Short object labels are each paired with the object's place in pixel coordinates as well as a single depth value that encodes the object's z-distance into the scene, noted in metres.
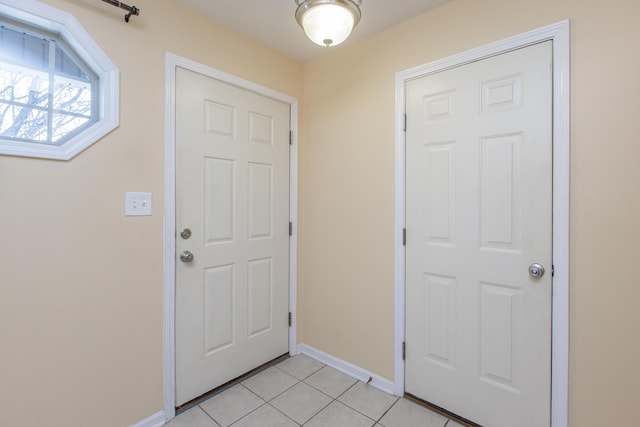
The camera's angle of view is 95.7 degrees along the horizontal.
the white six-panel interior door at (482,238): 1.42
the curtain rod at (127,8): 1.40
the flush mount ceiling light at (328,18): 1.33
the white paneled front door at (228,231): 1.76
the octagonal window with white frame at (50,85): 1.25
